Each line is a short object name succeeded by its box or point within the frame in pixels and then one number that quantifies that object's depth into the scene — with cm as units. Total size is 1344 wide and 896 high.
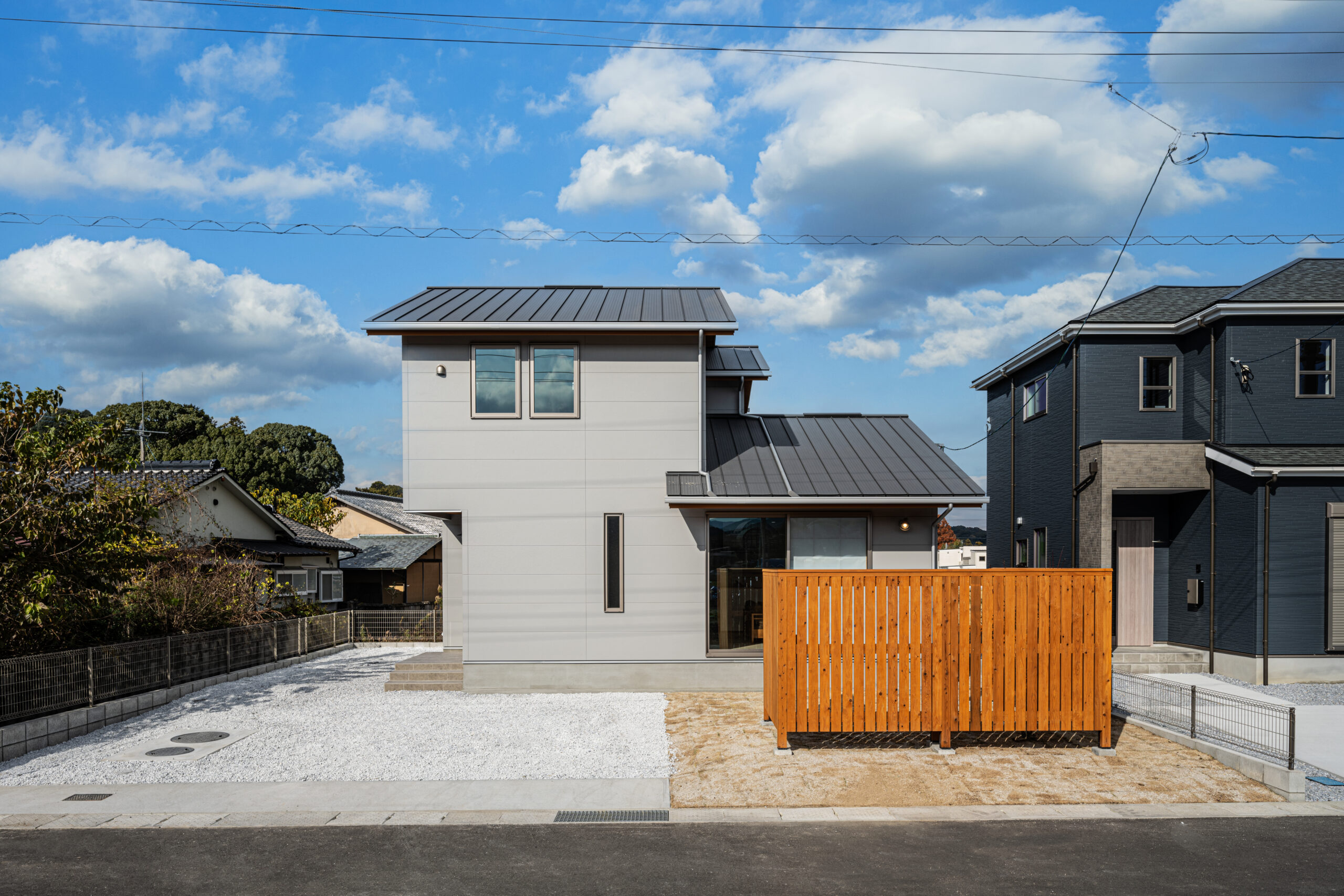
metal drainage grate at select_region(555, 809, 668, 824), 744
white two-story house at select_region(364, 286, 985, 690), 1282
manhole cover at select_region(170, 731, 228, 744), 1020
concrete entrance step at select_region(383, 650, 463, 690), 1326
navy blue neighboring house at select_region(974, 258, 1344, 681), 1387
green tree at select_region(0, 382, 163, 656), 942
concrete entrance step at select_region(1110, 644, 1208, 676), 1475
